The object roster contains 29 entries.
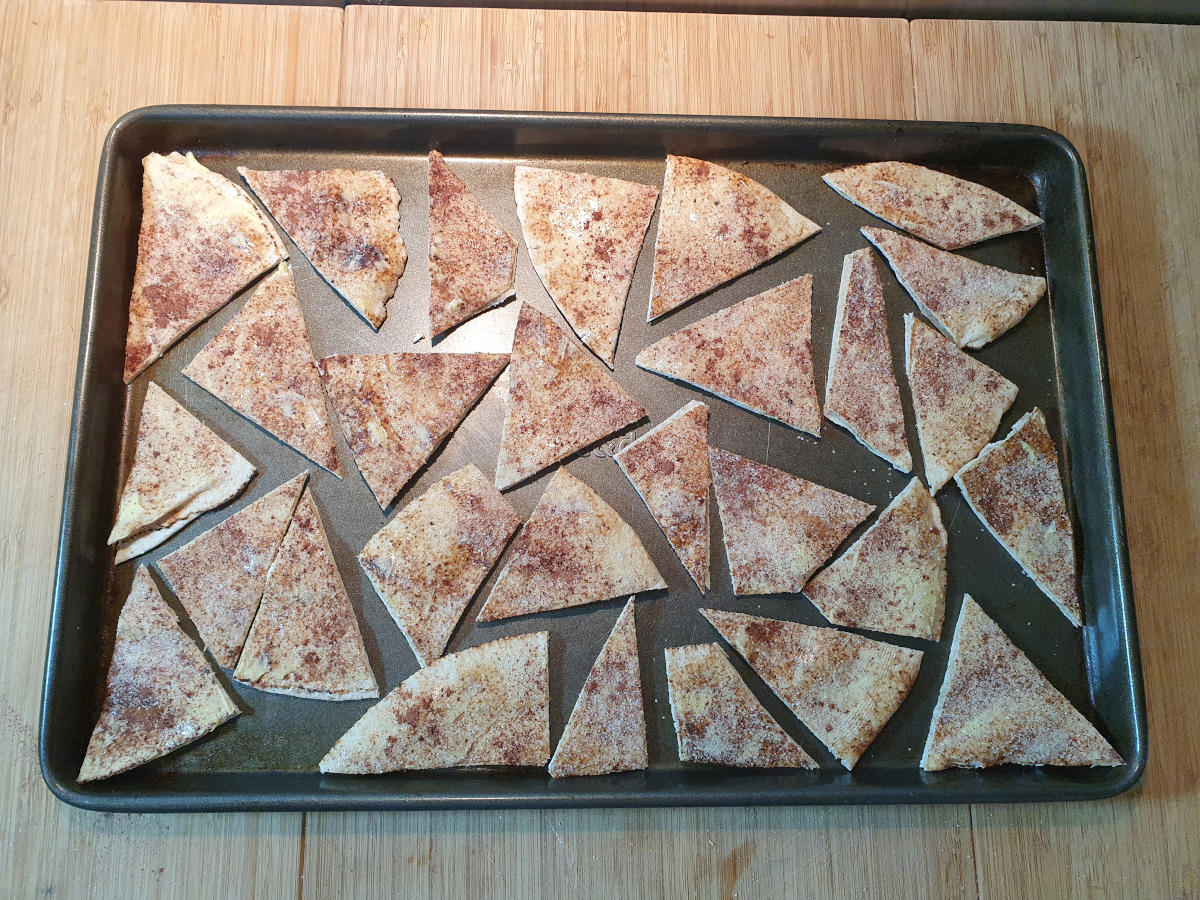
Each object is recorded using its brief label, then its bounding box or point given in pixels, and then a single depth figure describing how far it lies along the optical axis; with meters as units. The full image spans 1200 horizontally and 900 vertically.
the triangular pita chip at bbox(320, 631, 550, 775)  0.39
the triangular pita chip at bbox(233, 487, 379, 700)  0.39
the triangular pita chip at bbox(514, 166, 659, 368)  0.42
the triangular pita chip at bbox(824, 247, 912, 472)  0.42
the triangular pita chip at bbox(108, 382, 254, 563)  0.40
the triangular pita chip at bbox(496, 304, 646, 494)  0.41
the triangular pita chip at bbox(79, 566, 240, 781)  0.38
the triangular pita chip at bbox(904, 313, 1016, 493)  0.42
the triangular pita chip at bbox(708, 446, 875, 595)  0.41
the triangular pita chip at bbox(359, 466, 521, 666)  0.40
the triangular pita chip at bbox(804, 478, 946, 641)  0.41
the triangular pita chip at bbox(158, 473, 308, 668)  0.39
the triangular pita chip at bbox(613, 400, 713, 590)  0.41
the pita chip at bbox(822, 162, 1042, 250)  0.43
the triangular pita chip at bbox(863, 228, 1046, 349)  0.43
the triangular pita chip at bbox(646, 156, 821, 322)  0.43
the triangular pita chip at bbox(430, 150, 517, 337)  0.42
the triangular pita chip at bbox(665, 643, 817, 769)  0.39
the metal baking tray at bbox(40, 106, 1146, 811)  0.38
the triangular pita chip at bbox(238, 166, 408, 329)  0.42
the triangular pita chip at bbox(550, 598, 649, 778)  0.39
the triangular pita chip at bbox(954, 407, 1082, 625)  0.41
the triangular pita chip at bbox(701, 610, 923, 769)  0.40
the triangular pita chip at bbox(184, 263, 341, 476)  0.41
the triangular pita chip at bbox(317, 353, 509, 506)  0.41
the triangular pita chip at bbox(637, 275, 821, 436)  0.42
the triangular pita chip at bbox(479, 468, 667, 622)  0.40
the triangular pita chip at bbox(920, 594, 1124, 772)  0.39
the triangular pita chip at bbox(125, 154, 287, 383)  0.41
